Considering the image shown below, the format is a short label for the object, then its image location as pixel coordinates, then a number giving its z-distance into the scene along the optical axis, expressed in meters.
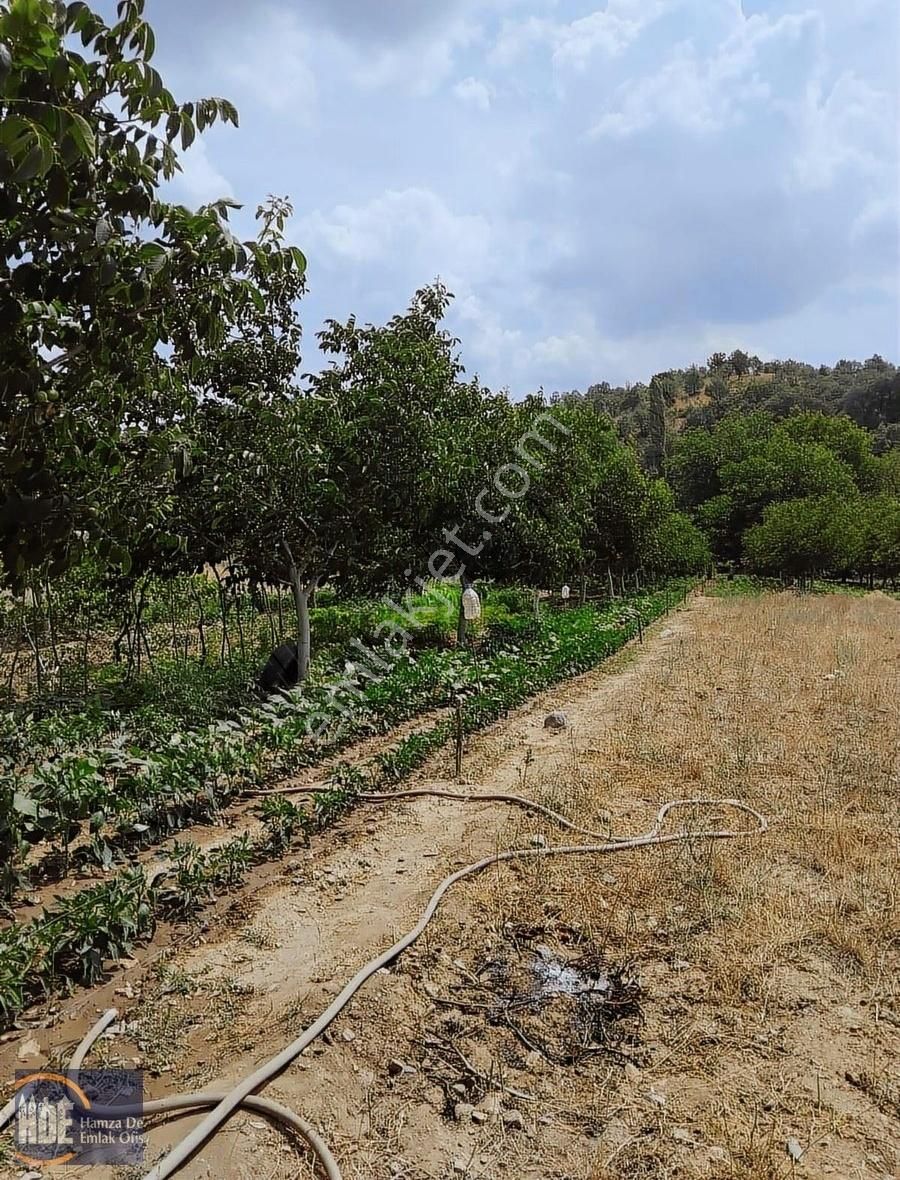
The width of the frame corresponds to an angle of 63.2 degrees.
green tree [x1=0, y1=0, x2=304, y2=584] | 2.36
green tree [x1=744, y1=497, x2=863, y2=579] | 36.41
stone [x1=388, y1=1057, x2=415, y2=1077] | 3.12
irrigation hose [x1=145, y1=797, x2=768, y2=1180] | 2.62
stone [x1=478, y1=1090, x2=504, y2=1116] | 2.91
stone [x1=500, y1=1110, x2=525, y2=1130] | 2.84
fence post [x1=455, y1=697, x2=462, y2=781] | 7.14
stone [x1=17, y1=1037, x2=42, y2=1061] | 3.17
